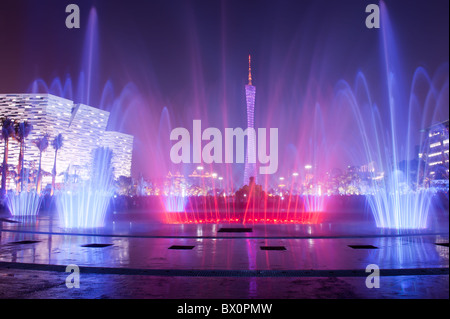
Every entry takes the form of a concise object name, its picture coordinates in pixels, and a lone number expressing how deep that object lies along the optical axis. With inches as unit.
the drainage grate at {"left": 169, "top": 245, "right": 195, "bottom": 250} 541.3
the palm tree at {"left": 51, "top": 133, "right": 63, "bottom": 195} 3438.5
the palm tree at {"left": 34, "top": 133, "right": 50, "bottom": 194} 3353.8
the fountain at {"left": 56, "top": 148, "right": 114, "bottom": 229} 929.0
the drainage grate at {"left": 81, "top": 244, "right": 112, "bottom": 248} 564.1
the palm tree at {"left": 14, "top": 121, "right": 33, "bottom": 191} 2731.3
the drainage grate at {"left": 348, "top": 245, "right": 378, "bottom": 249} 536.8
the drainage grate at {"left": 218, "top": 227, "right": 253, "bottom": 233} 753.6
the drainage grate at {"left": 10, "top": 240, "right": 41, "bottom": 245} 595.2
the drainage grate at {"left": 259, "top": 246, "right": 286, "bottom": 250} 533.5
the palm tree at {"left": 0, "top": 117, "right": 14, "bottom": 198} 2642.7
